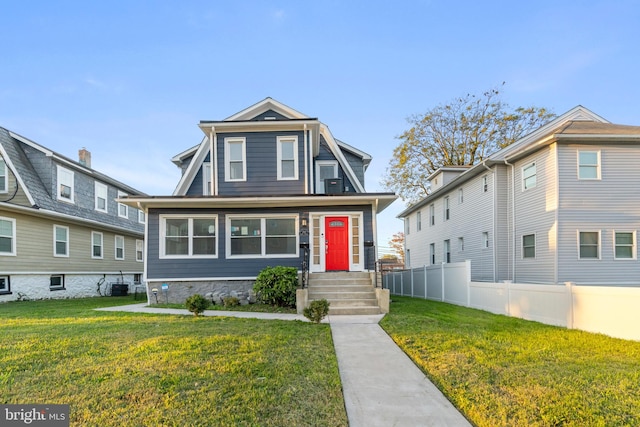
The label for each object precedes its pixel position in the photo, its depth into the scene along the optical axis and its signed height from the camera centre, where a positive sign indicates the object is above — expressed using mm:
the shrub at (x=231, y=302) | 10477 -2169
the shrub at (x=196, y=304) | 8398 -1797
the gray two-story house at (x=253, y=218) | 11297 +417
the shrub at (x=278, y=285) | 10023 -1607
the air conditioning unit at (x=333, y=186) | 12969 +1686
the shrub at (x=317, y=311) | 7562 -1771
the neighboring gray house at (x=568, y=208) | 12125 +780
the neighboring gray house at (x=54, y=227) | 12891 +225
